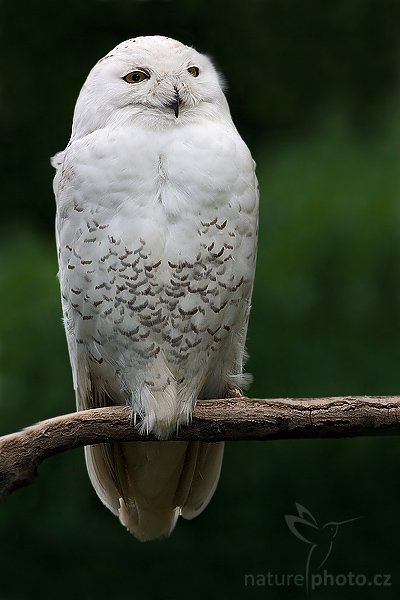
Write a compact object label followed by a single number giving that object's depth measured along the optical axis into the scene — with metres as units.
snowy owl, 6.39
